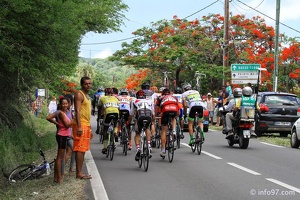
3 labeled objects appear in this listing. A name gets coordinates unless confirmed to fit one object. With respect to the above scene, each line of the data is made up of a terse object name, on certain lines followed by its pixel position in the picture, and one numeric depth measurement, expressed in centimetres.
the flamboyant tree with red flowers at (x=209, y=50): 3703
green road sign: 2947
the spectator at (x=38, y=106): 3562
